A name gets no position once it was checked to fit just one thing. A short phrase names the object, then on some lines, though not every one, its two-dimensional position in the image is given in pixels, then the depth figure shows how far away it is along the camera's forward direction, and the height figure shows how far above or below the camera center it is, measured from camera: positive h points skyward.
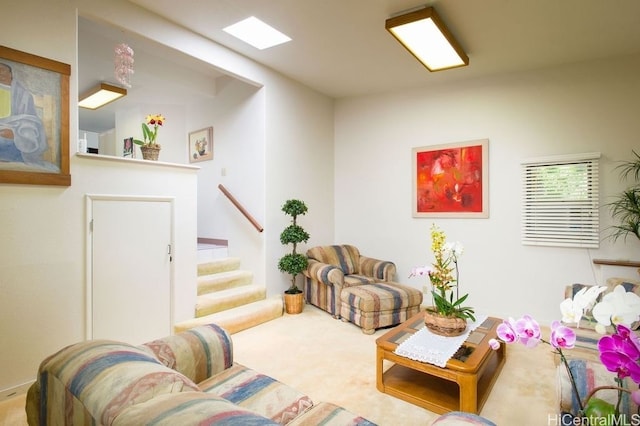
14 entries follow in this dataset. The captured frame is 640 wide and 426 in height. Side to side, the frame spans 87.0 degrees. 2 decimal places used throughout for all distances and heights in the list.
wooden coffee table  2.07 -1.17
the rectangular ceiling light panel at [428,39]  2.87 +1.63
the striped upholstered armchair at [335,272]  4.02 -0.79
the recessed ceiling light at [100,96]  4.78 +1.71
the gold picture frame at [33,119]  2.31 +0.65
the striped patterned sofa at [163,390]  0.88 -0.56
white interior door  2.80 -0.52
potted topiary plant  4.18 -0.58
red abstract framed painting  4.26 +0.42
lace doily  2.18 -0.93
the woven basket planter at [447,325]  2.45 -0.83
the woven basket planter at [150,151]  3.19 +0.56
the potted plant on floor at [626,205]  3.38 +0.08
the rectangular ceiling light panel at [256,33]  3.21 +1.78
